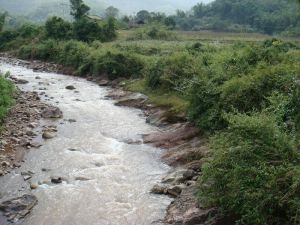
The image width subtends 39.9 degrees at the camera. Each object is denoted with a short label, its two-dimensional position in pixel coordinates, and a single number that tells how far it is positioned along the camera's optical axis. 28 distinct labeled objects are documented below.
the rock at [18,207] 14.17
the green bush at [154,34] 74.62
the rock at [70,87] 37.54
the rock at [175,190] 15.56
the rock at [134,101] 31.01
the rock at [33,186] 16.45
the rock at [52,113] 27.30
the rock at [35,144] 21.41
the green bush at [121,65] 41.62
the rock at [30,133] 23.14
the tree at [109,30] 68.62
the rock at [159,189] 15.92
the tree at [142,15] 120.24
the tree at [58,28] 68.75
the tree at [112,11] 160.61
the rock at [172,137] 21.31
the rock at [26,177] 17.38
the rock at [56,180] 17.03
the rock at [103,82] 40.63
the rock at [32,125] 24.66
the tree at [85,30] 65.31
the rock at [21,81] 39.59
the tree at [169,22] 93.94
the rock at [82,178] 17.27
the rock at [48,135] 22.89
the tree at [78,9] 75.69
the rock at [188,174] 16.47
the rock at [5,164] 18.52
